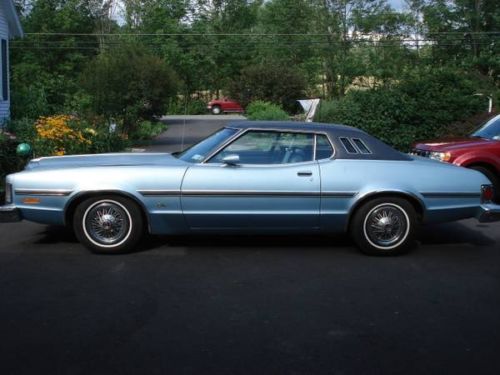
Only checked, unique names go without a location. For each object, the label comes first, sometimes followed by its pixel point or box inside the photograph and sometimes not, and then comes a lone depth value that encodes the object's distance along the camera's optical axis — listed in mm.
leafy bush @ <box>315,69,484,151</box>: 17906
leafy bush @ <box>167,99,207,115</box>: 55375
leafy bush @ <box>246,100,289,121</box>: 29756
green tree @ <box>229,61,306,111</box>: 46938
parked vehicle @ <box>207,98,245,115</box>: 57375
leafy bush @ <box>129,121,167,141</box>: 25469
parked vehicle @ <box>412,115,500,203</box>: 10938
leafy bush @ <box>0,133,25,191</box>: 11992
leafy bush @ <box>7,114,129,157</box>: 13359
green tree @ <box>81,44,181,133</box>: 23156
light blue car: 7035
